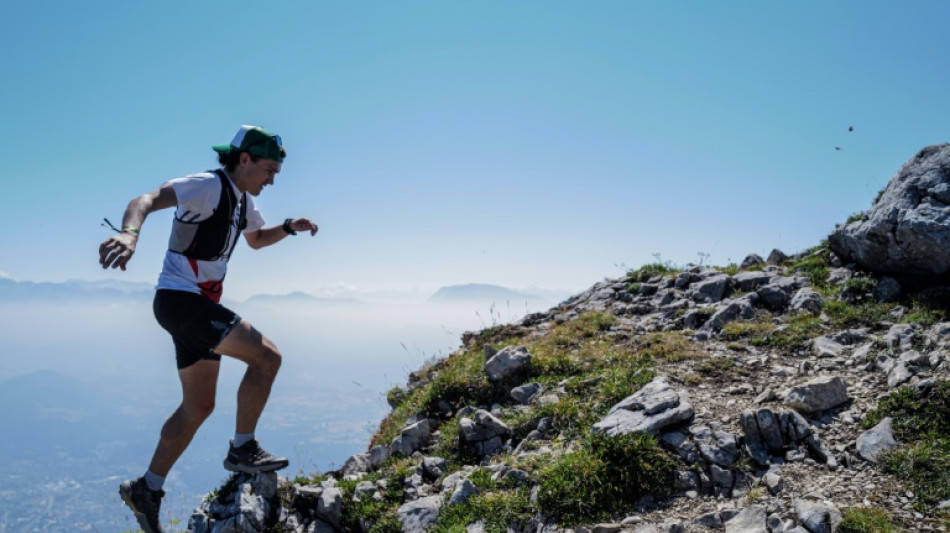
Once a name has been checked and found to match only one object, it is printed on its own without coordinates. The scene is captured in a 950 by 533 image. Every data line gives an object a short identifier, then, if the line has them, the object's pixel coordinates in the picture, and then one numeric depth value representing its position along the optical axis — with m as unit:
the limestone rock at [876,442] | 5.05
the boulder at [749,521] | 4.37
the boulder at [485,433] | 7.11
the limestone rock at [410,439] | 7.78
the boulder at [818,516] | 4.09
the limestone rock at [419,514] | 5.71
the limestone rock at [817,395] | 5.98
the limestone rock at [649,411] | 5.99
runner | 5.31
